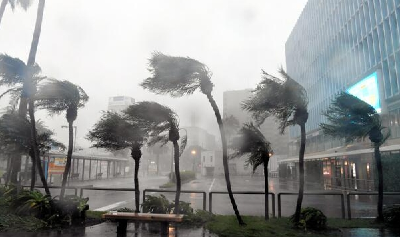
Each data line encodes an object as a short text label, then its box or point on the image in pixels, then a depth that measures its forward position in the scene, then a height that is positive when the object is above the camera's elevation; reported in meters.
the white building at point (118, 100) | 161.25 +34.98
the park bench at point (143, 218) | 7.06 -1.26
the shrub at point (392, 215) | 8.50 -1.37
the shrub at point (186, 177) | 30.08 -1.33
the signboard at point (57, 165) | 26.39 -0.11
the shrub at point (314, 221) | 7.95 -1.44
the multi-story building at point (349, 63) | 24.80 +11.35
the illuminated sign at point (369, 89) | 24.84 +6.86
